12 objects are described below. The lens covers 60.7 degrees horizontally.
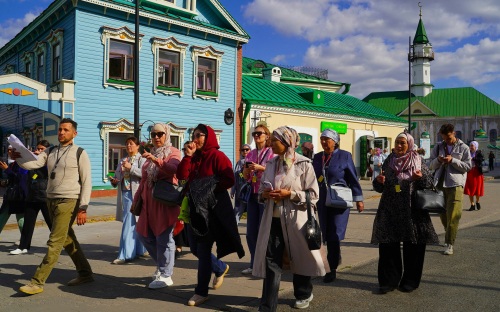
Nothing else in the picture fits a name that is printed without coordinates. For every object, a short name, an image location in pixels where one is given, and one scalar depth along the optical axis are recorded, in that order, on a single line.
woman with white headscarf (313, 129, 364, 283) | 5.40
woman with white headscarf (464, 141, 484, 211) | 12.05
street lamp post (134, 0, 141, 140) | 11.99
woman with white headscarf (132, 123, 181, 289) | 5.04
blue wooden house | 15.46
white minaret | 76.36
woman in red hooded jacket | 4.44
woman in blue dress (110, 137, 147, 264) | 6.31
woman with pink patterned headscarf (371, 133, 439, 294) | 4.85
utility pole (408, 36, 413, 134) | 25.73
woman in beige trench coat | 3.98
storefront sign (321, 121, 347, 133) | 24.28
